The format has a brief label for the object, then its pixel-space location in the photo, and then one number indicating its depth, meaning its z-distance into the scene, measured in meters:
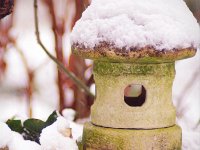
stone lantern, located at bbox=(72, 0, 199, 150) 3.08
